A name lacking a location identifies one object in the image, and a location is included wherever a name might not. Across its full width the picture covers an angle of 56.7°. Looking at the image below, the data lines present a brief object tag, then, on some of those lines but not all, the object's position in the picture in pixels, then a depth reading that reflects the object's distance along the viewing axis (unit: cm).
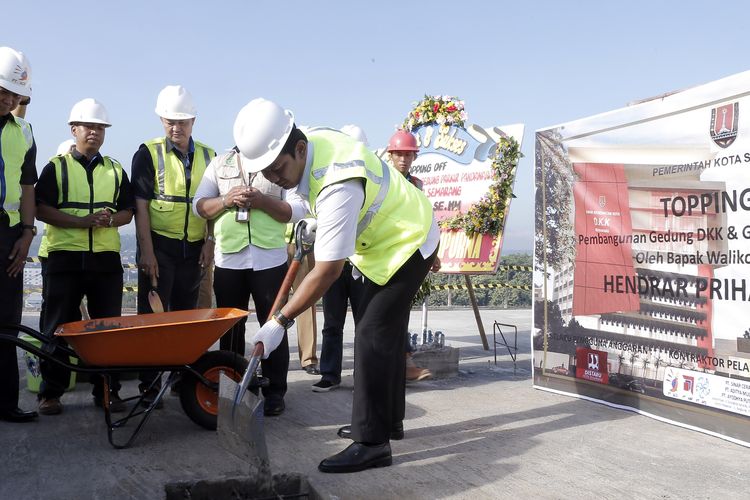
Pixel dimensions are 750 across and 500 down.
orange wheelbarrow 348
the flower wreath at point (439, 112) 729
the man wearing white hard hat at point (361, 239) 306
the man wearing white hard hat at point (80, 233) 439
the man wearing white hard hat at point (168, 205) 461
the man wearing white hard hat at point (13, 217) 404
